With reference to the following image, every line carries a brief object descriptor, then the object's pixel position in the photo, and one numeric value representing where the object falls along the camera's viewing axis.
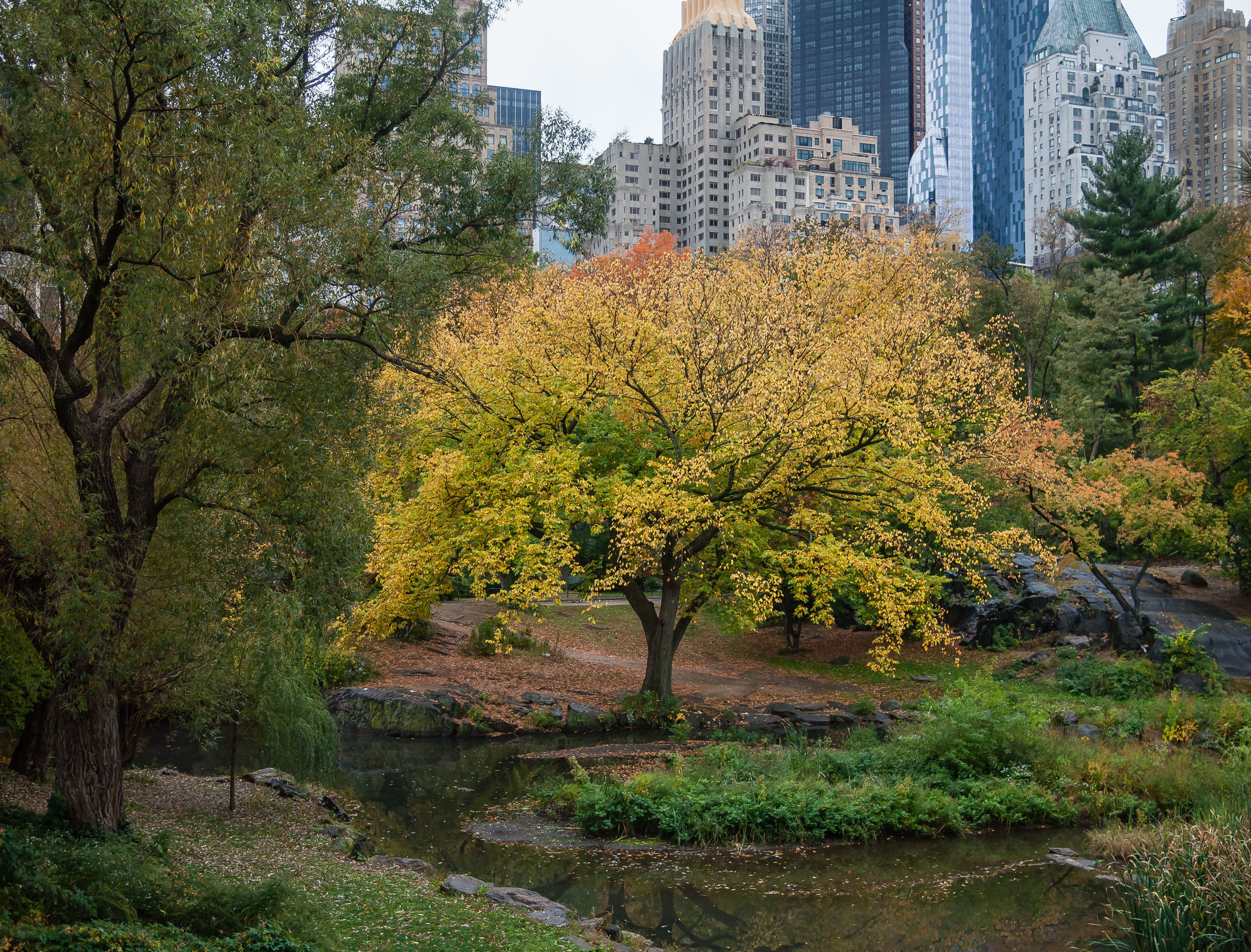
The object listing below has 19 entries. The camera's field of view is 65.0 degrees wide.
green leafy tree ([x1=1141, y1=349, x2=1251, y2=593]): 26.30
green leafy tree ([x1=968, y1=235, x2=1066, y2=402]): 43.22
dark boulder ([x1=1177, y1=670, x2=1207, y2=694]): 22.61
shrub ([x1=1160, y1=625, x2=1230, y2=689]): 22.88
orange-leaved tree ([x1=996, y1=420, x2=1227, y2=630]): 24.34
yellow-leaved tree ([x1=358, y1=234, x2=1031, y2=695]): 19.33
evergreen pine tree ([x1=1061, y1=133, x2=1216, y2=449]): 38.06
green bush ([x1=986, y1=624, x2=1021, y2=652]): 28.09
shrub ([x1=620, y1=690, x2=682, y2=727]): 22.09
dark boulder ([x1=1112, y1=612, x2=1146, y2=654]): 25.31
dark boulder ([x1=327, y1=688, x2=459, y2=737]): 22.58
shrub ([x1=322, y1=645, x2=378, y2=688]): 23.45
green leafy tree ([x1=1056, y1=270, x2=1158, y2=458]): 36.16
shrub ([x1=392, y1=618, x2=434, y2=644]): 27.89
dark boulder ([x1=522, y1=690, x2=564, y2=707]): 24.02
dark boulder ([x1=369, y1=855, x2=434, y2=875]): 12.78
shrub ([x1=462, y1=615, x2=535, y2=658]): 27.44
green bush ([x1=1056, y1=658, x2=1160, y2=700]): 22.89
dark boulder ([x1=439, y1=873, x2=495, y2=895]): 11.52
